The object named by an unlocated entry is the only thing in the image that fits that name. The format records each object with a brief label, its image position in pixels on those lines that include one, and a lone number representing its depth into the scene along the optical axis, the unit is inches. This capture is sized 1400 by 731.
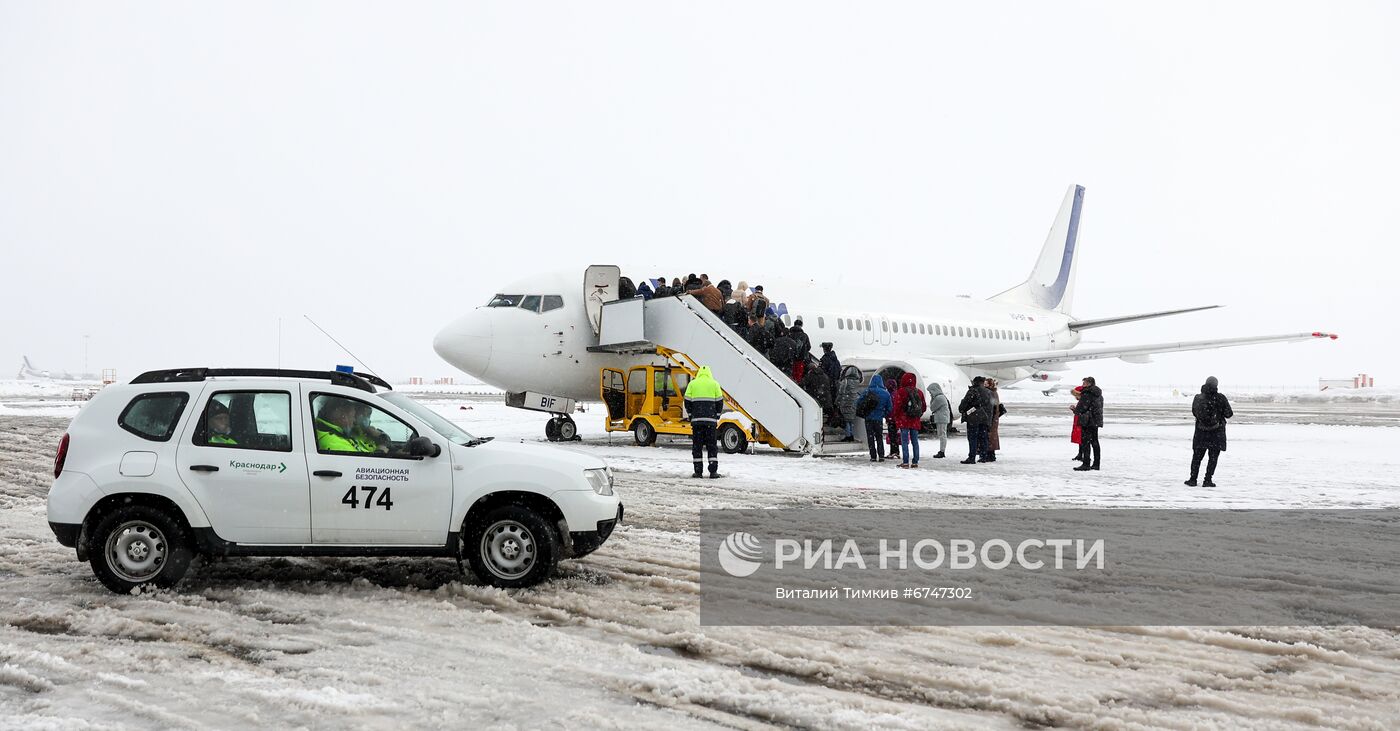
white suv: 246.1
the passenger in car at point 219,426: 252.1
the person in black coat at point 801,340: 682.5
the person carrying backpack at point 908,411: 608.1
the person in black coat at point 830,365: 697.0
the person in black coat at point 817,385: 674.8
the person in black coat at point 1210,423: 504.4
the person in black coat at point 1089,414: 587.5
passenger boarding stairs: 652.1
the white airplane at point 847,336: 739.4
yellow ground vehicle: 736.3
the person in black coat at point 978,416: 637.3
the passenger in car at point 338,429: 254.5
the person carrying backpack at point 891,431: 649.6
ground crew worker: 530.6
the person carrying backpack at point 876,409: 627.2
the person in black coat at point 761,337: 694.5
